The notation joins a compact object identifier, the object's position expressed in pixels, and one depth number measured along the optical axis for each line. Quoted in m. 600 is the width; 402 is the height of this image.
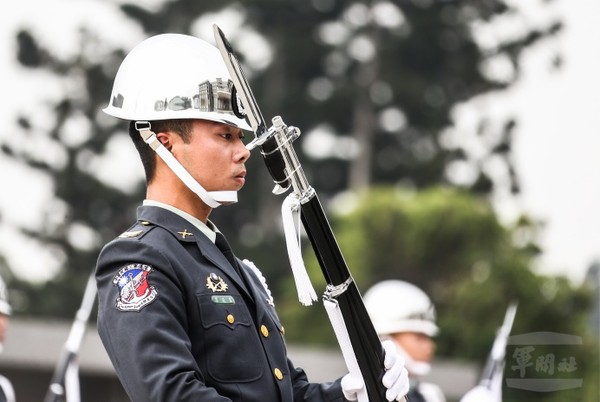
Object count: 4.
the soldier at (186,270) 7.27
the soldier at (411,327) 17.25
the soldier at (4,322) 14.80
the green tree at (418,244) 60.81
